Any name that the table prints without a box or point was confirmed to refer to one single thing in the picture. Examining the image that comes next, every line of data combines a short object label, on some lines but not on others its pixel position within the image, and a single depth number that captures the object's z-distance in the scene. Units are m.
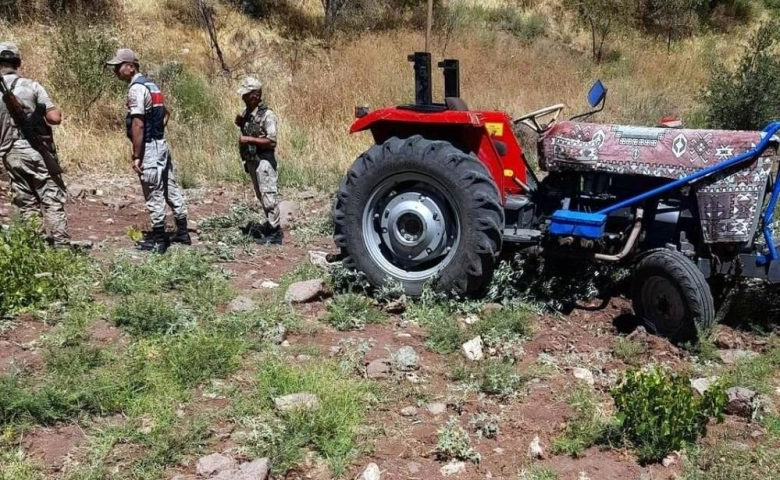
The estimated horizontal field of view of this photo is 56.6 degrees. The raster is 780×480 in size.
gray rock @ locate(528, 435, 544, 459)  3.27
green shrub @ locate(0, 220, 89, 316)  4.65
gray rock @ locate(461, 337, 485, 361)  4.21
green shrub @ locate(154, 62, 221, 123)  11.02
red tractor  4.16
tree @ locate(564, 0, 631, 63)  19.64
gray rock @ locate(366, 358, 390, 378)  3.94
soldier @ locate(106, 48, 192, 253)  5.91
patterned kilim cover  4.12
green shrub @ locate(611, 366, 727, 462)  3.19
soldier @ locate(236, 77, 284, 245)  6.30
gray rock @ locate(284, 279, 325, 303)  4.92
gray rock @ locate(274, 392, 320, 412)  3.50
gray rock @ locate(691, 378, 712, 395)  3.71
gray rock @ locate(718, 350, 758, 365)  4.09
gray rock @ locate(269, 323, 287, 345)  4.36
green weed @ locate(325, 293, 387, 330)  4.61
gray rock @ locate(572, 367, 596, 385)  3.94
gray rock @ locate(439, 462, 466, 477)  3.17
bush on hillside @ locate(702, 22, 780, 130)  10.31
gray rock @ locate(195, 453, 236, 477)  3.10
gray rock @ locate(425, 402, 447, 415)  3.64
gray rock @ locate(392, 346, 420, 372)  4.02
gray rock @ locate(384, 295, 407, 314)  4.79
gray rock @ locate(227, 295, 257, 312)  4.73
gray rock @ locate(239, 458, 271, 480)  2.98
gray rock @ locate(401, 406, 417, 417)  3.61
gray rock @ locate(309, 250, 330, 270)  5.66
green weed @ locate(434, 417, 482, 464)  3.24
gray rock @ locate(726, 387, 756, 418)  3.51
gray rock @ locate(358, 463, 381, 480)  3.10
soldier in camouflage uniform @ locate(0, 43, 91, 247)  5.55
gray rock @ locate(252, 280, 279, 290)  5.34
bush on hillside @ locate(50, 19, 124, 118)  10.77
